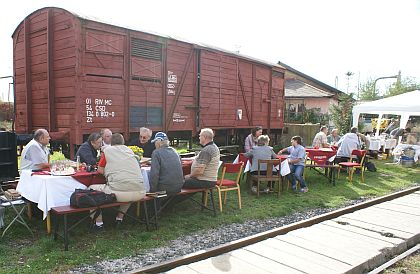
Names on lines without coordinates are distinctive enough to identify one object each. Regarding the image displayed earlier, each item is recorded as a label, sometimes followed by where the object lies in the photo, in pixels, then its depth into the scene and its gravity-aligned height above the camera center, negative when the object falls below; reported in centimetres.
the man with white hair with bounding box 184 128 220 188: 546 -72
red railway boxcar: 701 +89
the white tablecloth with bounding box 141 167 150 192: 532 -86
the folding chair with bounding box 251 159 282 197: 698 -109
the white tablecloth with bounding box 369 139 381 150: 1391 -85
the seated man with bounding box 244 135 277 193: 718 -65
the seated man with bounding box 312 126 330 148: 1027 -55
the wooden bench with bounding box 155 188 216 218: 535 -125
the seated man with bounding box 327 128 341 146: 1167 -51
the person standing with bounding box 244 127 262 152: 918 -55
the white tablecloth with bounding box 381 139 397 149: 1482 -85
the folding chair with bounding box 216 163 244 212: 615 -91
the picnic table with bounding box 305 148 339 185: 885 -89
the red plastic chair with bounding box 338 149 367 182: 910 -106
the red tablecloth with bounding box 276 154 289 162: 754 -82
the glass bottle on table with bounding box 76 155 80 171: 496 -67
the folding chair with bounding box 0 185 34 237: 449 -115
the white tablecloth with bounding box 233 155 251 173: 749 -97
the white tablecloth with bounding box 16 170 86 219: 429 -91
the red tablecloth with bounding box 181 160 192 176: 609 -82
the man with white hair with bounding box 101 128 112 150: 620 -32
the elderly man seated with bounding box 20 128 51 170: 505 -54
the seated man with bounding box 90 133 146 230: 447 -68
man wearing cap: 499 -72
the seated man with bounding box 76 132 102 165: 549 -50
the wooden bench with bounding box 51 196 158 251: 403 -108
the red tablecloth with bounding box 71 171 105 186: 462 -80
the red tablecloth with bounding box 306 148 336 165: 887 -83
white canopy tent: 1307 +67
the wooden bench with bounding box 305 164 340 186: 842 -122
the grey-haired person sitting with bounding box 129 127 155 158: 666 -49
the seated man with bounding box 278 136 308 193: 779 -92
